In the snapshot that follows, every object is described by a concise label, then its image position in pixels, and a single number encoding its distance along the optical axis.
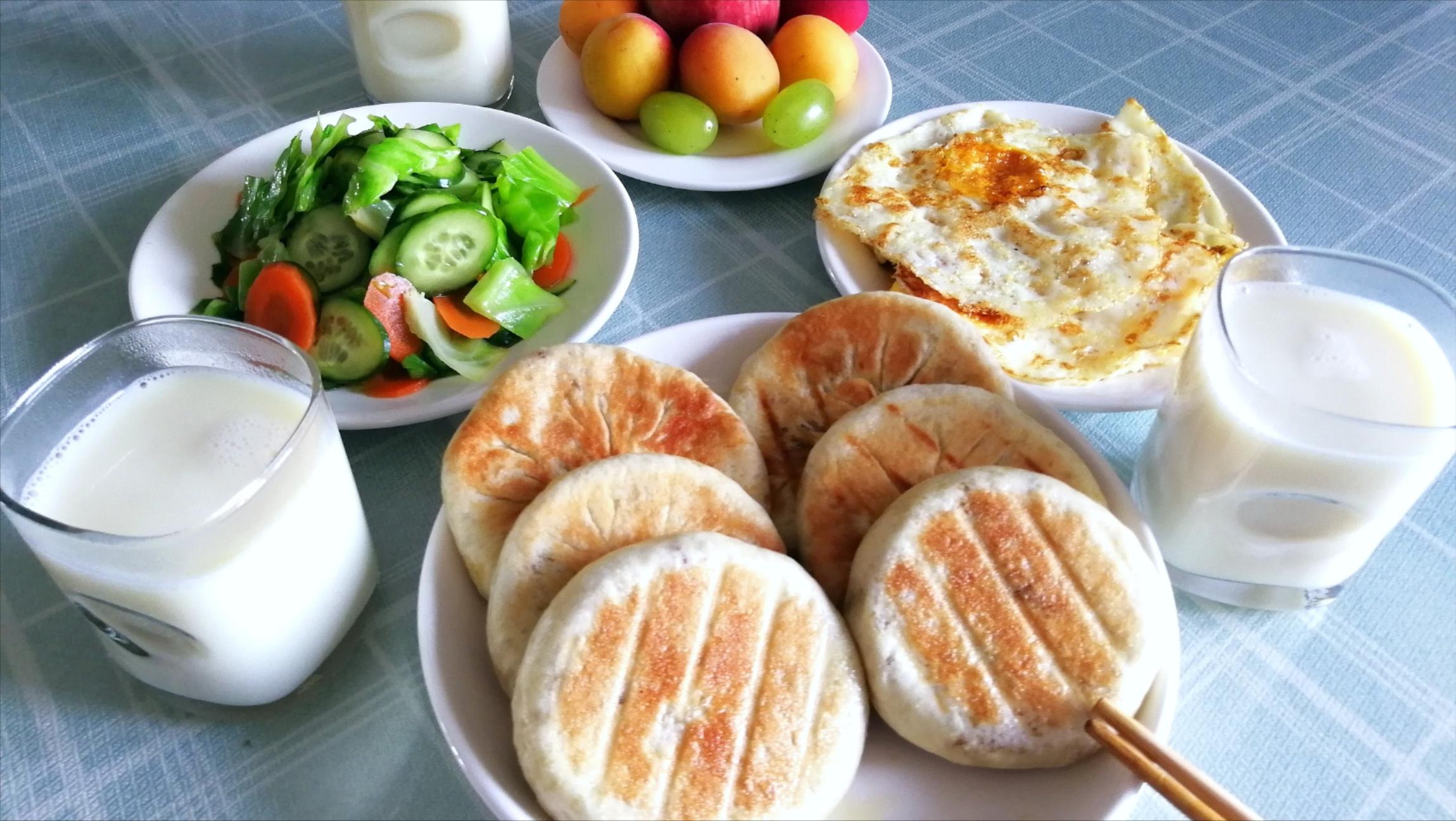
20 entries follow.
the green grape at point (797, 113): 0.47
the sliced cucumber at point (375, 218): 0.40
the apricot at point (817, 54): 0.50
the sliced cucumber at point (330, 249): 0.40
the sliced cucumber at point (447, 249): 0.39
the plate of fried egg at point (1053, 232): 0.39
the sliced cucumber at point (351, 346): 0.37
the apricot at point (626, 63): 0.48
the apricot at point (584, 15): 0.51
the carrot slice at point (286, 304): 0.37
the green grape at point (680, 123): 0.47
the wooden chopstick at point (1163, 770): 0.22
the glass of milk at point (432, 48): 0.48
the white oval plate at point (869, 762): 0.24
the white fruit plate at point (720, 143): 0.47
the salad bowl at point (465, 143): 0.36
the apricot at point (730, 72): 0.48
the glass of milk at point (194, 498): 0.24
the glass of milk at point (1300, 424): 0.27
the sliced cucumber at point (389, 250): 0.39
